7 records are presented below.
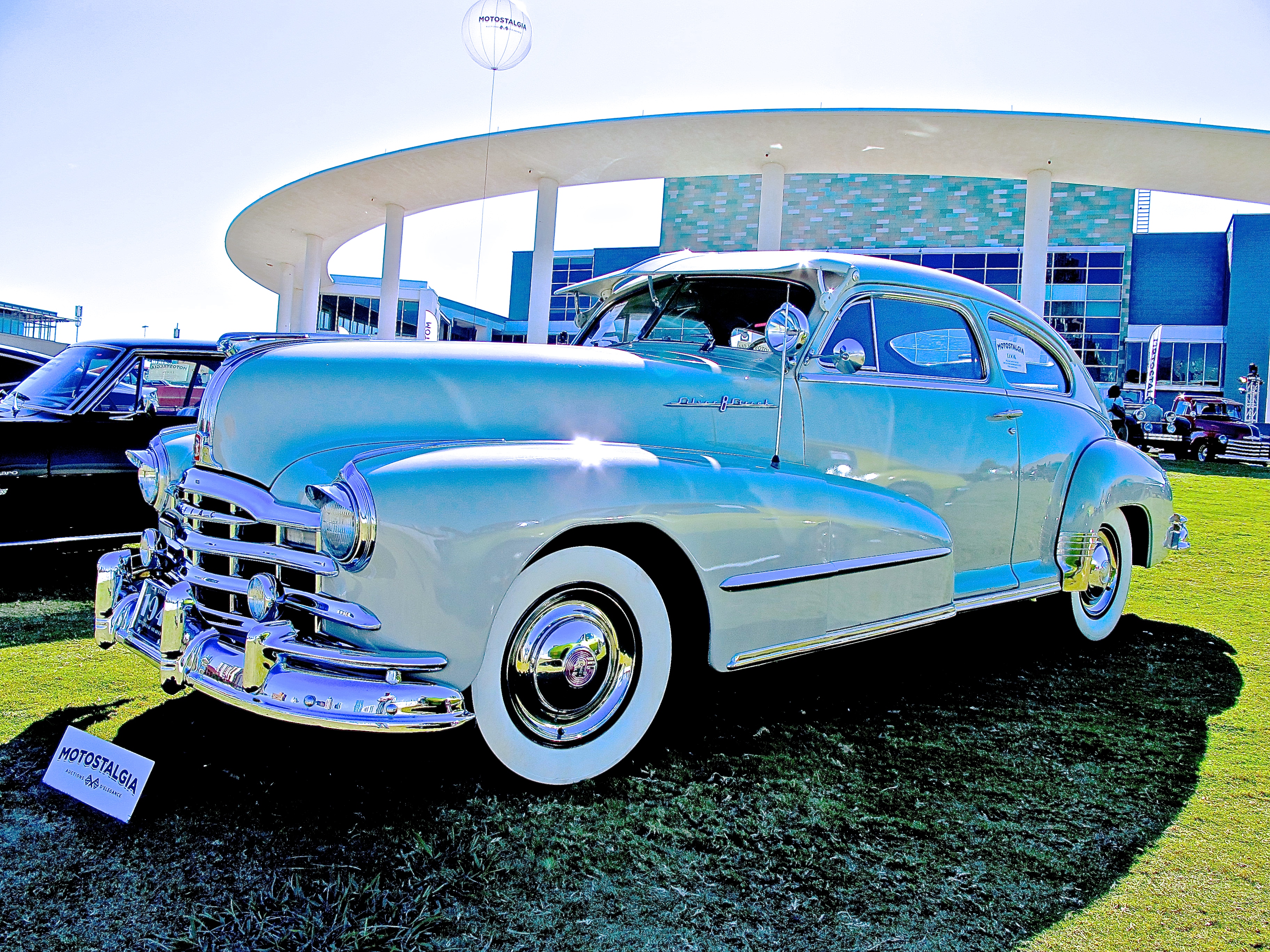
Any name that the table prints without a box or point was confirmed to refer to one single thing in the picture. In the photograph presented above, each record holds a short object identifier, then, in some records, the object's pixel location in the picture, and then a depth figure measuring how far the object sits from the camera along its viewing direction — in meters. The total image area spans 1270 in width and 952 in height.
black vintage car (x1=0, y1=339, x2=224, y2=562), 5.02
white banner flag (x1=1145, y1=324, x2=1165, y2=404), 27.47
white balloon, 13.01
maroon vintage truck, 21.48
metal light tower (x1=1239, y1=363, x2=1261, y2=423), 28.72
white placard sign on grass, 2.28
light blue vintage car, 2.15
